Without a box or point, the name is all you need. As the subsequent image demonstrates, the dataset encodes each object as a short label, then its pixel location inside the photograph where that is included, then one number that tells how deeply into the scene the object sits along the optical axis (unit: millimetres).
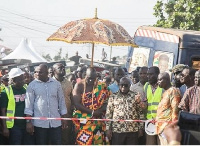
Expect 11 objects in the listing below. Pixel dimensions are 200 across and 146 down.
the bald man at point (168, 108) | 8606
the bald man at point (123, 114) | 9889
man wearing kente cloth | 10417
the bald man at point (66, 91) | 11561
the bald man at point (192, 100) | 8155
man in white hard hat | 9734
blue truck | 14935
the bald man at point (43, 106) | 9827
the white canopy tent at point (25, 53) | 37756
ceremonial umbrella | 10226
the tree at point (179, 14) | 23618
